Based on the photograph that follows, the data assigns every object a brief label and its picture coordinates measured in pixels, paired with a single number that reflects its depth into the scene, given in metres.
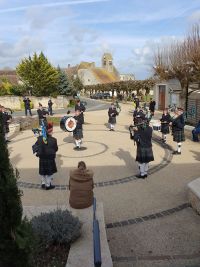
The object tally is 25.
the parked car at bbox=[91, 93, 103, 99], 43.96
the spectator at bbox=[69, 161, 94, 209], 4.77
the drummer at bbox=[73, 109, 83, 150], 9.64
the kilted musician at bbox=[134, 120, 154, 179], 6.63
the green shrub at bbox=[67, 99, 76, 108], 28.72
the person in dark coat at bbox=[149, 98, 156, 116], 18.21
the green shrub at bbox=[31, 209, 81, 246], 3.65
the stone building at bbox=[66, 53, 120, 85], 64.57
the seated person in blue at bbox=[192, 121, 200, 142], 10.03
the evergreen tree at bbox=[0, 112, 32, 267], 2.40
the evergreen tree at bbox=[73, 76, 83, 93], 52.26
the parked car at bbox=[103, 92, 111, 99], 43.61
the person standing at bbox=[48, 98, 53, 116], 20.39
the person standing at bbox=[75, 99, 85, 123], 10.63
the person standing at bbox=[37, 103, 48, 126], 13.68
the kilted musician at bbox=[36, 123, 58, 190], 6.20
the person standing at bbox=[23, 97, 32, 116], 19.33
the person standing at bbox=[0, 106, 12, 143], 10.12
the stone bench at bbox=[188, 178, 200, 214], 5.10
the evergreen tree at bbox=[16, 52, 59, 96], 26.51
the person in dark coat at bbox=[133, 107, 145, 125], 6.84
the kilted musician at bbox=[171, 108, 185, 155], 8.61
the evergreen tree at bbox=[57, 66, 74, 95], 29.90
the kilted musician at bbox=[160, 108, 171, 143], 10.13
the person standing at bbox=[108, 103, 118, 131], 12.89
